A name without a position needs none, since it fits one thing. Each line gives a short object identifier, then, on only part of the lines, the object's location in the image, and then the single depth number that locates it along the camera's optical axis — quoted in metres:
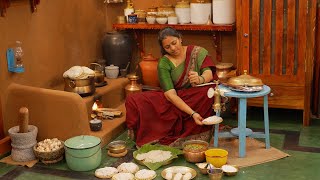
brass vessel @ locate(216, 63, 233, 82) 5.18
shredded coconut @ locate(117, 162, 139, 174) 3.74
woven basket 3.95
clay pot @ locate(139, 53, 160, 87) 5.50
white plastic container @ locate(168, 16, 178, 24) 5.50
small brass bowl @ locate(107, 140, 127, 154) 4.14
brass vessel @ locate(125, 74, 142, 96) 5.35
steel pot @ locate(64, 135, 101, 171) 3.81
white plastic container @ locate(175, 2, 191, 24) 5.48
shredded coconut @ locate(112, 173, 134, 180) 3.61
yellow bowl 3.74
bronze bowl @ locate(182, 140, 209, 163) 3.89
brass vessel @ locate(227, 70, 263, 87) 3.95
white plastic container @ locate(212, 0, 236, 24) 5.18
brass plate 3.64
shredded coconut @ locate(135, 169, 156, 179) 3.60
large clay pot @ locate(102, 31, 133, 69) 5.69
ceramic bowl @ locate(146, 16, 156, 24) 5.64
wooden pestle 3.92
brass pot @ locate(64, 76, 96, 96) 4.75
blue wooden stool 3.88
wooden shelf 5.22
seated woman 4.34
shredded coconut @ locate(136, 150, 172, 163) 3.93
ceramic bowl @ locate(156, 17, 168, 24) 5.55
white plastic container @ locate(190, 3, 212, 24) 5.34
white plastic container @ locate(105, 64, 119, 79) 5.63
